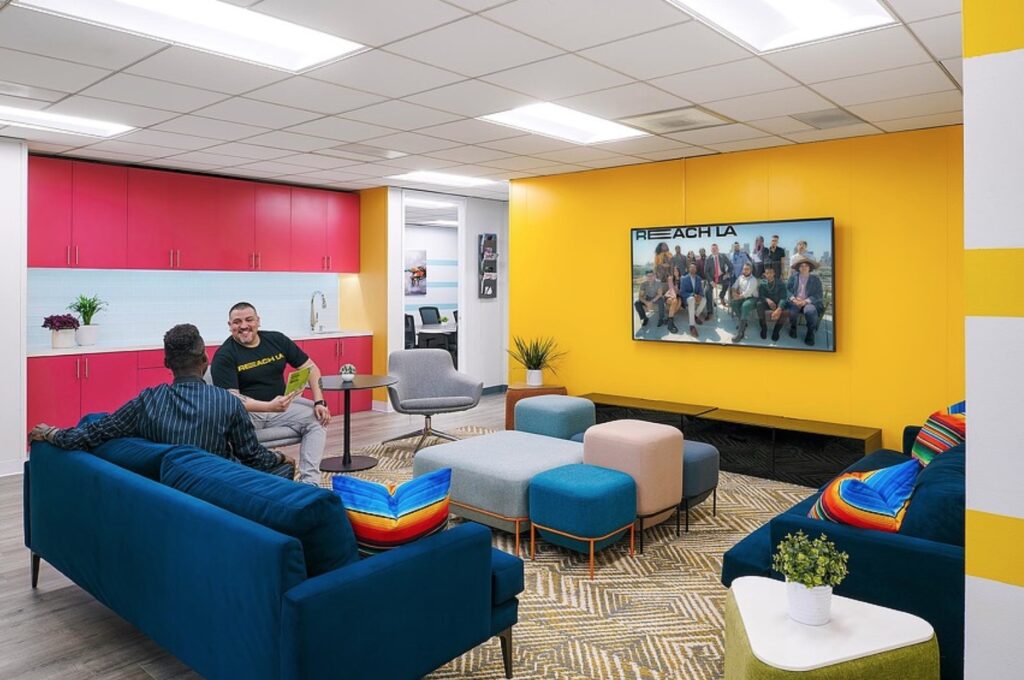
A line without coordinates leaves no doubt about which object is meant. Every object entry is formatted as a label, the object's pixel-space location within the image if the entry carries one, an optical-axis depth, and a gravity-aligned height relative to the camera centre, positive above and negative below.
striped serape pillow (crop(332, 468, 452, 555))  2.47 -0.61
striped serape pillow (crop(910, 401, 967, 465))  3.88 -0.56
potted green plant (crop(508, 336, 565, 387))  7.80 -0.24
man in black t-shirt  4.90 -0.30
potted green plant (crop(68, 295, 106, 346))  6.91 +0.15
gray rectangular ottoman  4.16 -0.81
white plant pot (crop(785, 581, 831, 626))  2.15 -0.81
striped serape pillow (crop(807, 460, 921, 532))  2.65 -0.62
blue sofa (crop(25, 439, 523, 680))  2.14 -0.81
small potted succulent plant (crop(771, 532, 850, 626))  2.11 -0.71
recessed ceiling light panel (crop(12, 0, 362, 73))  3.41 +1.55
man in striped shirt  3.25 -0.37
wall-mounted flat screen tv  5.98 +0.43
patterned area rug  3.01 -1.34
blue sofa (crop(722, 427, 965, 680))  2.38 -0.76
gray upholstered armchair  7.03 -0.46
